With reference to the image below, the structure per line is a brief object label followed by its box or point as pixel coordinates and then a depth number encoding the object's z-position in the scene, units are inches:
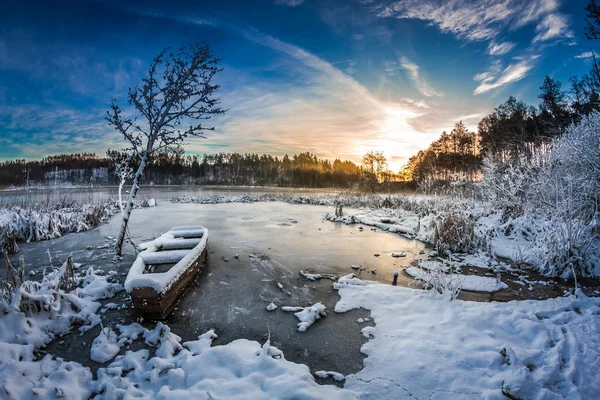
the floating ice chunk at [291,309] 202.1
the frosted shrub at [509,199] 419.0
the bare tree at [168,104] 290.2
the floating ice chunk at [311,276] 266.9
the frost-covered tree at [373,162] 1571.0
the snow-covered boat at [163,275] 174.2
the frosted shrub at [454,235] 365.7
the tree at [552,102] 894.3
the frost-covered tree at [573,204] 257.6
